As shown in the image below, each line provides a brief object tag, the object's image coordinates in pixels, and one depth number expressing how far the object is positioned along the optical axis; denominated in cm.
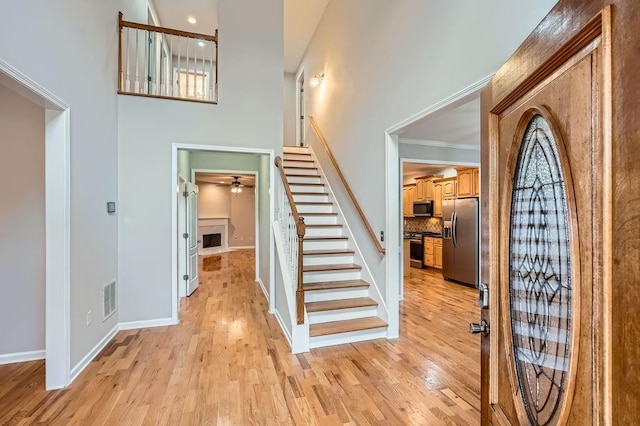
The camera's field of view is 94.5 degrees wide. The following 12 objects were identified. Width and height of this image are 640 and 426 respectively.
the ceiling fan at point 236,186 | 964
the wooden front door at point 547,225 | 59
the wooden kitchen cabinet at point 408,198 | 774
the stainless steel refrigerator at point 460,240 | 553
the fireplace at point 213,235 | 1034
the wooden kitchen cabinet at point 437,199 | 688
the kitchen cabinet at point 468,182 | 568
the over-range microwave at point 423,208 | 712
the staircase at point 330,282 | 315
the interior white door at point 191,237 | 491
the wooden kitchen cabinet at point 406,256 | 624
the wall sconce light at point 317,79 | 572
